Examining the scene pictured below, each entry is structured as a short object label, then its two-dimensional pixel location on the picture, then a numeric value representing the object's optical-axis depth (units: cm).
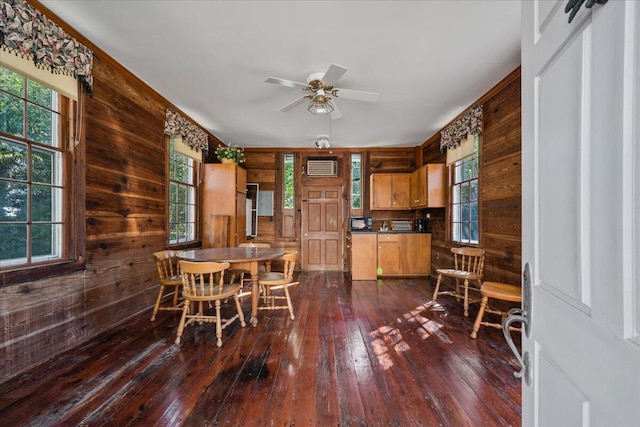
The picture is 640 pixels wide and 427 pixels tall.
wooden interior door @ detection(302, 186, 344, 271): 593
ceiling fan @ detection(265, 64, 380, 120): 261
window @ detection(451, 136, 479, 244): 379
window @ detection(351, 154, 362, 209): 595
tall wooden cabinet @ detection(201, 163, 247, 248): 453
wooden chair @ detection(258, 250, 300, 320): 303
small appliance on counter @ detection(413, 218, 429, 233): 532
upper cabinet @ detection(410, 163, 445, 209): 466
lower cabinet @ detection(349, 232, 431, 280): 515
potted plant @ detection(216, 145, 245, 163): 469
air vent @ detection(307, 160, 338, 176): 592
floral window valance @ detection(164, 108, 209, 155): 367
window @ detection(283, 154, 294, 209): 599
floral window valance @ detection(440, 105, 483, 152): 353
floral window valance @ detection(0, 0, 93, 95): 181
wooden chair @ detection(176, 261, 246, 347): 236
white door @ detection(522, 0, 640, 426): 44
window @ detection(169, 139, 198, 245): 389
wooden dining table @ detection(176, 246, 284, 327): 275
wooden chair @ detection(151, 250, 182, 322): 291
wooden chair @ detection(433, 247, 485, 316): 321
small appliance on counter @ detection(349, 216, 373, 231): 561
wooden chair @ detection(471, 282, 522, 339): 247
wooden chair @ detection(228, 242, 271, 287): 280
